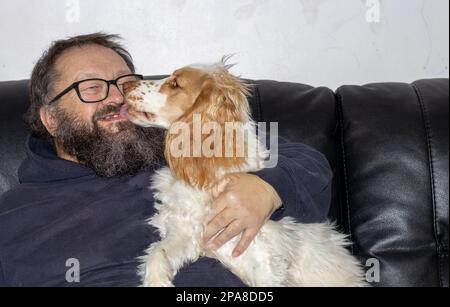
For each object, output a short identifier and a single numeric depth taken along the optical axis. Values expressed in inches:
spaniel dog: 81.0
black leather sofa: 91.3
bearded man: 82.4
